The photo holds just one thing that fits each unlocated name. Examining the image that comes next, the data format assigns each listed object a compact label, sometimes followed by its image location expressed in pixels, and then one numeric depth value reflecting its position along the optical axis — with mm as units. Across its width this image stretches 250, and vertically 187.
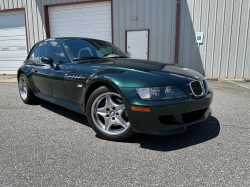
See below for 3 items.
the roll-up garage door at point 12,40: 10866
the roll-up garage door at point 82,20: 9570
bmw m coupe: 2100
